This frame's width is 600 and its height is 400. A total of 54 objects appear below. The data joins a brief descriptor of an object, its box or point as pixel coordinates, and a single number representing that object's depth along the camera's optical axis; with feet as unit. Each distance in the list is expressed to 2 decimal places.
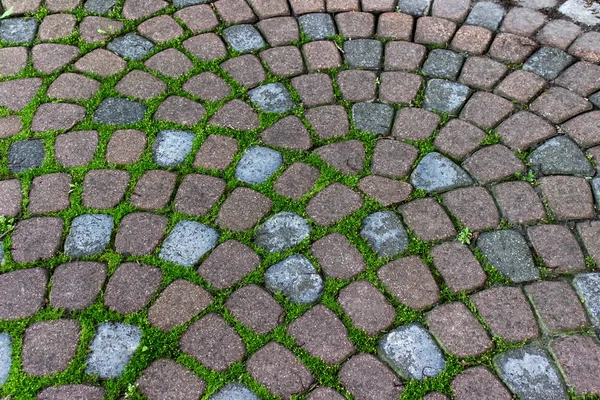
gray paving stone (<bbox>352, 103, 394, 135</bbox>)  10.22
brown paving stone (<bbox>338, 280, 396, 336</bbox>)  7.93
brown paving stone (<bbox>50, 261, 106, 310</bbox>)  8.10
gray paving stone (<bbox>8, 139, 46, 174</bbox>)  9.68
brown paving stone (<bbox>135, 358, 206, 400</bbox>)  7.32
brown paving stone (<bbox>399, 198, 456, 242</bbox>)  8.84
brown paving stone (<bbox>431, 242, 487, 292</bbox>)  8.32
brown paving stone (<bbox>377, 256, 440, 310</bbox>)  8.17
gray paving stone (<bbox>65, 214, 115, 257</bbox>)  8.69
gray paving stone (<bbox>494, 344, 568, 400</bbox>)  7.34
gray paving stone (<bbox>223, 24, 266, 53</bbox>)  11.63
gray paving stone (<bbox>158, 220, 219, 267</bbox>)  8.61
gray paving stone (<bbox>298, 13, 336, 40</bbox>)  11.84
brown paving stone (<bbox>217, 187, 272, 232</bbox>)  8.98
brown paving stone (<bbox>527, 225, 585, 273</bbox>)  8.49
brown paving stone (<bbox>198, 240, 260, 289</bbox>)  8.38
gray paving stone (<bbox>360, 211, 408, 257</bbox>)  8.69
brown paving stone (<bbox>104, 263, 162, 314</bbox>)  8.09
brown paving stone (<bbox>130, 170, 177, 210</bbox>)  9.21
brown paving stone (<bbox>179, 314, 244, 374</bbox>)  7.62
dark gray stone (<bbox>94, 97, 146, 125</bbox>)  10.34
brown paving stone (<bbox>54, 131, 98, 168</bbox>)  9.75
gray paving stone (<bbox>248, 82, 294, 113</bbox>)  10.59
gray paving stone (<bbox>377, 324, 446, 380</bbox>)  7.55
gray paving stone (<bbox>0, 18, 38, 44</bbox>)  11.76
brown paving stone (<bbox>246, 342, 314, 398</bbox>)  7.39
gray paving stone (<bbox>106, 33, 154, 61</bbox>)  11.45
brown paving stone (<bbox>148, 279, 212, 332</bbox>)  7.96
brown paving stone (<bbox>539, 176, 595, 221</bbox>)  9.05
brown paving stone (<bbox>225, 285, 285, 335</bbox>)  7.93
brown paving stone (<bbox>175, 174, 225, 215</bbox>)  9.17
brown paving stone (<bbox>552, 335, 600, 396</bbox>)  7.37
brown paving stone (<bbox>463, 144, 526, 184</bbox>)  9.55
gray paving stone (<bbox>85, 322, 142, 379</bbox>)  7.50
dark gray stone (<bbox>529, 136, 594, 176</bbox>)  9.59
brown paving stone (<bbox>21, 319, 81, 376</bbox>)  7.50
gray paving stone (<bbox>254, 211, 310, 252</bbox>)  8.76
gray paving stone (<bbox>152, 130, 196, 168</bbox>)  9.78
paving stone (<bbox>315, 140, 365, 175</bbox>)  9.67
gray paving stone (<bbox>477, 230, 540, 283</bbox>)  8.41
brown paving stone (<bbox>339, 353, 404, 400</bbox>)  7.35
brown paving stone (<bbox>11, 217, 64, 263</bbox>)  8.61
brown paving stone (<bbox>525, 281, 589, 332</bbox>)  7.91
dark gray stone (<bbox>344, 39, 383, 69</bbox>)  11.28
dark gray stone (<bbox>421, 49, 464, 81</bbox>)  11.05
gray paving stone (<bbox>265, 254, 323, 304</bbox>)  8.22
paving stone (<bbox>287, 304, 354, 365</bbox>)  7.68
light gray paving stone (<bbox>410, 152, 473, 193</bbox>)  9.45
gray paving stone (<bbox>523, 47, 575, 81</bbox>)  11.07
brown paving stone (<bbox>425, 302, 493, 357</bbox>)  7.72
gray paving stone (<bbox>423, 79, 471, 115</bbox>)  10.52
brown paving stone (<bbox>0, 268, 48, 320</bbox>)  8.02
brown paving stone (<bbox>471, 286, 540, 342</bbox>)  7.84
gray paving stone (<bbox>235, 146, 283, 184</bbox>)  9.58
